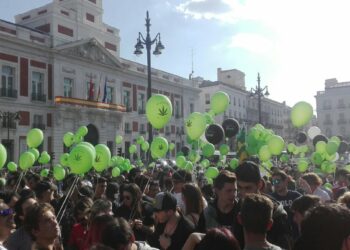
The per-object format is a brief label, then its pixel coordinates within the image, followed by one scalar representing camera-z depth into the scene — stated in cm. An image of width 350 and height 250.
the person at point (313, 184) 591
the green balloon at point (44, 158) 1465
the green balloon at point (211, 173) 979
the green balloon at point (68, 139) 1548
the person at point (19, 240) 363
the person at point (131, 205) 510
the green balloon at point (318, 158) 1168
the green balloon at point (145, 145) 1842
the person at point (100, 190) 666
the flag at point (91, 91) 3135
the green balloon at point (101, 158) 830
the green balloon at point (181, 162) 1169
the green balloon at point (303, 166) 1128
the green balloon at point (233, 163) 1217
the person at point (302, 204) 380
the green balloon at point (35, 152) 1214
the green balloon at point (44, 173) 1268
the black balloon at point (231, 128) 1051
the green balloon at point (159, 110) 789
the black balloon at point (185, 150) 2083
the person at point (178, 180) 612
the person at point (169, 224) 356
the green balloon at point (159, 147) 1000
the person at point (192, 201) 407
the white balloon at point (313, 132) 1490
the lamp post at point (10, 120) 2504
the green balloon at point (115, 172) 1179
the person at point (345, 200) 400
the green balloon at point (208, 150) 1210
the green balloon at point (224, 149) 1354
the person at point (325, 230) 236
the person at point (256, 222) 262
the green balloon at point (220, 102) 970
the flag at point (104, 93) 3208
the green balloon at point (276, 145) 952
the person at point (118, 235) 270
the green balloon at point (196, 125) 870
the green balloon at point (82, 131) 1568
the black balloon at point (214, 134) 987
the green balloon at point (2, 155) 708
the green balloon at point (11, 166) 1309
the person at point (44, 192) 556
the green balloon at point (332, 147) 1078
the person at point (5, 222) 351
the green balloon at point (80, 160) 673
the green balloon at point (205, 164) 1411
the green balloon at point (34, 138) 1158
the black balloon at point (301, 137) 1627
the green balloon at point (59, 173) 957
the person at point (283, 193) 514
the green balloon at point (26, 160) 1013
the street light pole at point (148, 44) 1563
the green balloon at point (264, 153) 998
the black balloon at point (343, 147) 1438
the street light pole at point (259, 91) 2298
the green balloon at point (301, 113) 904
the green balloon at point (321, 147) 1158
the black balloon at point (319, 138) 1349
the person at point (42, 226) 347
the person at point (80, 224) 428
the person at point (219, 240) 223
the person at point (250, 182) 349
